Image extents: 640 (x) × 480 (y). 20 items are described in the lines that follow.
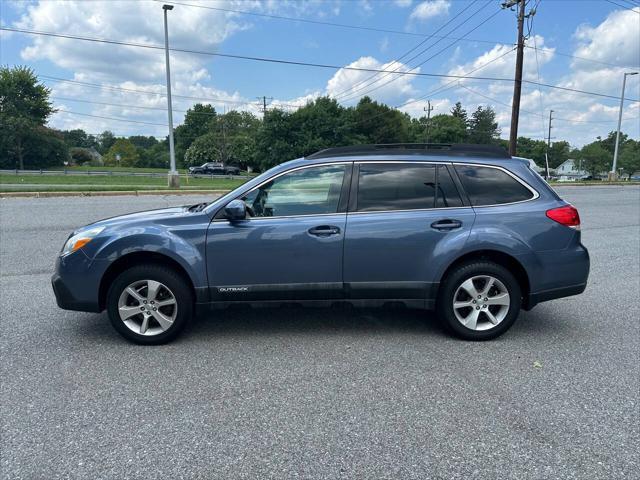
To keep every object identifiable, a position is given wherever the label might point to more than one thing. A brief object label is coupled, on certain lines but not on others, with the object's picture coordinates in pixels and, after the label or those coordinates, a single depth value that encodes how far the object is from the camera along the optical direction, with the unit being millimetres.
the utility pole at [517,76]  22453
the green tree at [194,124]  92938
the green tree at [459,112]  106500
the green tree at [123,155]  102925
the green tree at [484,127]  96688
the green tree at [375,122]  60778
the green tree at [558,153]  119100
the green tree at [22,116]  53906
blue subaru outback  3703
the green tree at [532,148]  102956
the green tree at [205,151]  69188
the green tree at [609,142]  121375
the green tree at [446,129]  73438
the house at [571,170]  109469
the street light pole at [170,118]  20422
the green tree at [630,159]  101438
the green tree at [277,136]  52875
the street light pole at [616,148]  39625
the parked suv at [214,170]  55938
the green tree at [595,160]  101519
